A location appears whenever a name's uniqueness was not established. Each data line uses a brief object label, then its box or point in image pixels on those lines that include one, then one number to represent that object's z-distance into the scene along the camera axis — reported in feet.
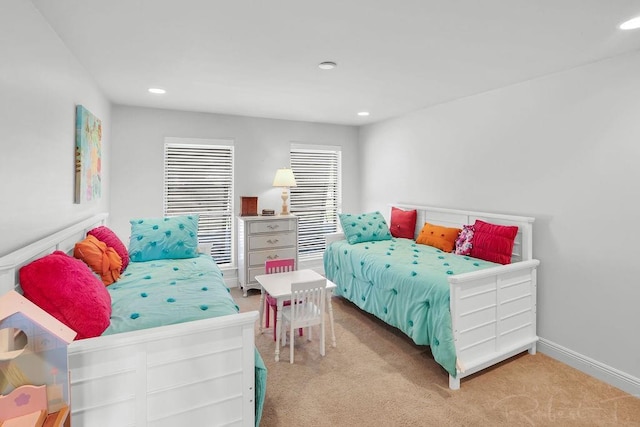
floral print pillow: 11.26
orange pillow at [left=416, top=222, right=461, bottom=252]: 12.14
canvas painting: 8.52
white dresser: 14.80
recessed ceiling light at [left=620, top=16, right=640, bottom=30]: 6.45
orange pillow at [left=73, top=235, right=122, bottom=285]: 7.79
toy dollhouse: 3.49
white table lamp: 15.48
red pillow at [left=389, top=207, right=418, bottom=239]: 14.44
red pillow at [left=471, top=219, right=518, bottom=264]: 10.17
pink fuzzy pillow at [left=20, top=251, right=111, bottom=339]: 5.09
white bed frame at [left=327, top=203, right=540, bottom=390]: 8.12
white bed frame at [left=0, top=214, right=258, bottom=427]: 4.44
